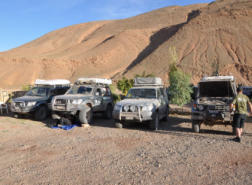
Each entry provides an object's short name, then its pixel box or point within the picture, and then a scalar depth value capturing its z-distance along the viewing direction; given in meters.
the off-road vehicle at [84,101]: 9.26
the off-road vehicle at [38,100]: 10.52
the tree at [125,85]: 19.92
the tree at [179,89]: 15.36
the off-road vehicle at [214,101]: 7.61
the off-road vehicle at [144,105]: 8.22
